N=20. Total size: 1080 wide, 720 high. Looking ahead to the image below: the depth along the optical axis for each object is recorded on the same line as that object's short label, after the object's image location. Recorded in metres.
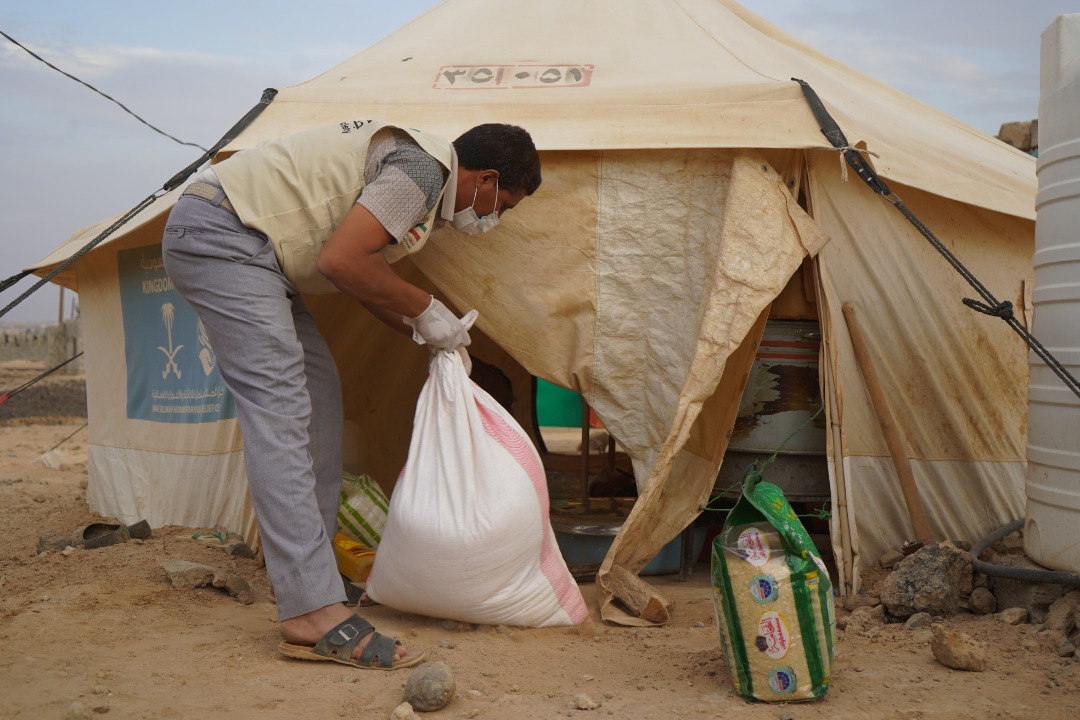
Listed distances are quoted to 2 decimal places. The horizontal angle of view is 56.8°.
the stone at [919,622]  2.75
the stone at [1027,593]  2.70
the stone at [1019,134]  6.75
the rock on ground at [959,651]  2.36
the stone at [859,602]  2.99
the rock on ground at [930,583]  2.81
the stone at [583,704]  2.18
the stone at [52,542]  3.91
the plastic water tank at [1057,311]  2.65
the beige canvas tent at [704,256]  3.11
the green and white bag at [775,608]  2.16
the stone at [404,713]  2.08
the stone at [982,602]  2.83
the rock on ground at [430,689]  2.14
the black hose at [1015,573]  2.57
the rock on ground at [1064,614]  2.58
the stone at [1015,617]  2.70
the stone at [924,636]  2.62
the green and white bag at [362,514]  3.60
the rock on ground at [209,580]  3.23
